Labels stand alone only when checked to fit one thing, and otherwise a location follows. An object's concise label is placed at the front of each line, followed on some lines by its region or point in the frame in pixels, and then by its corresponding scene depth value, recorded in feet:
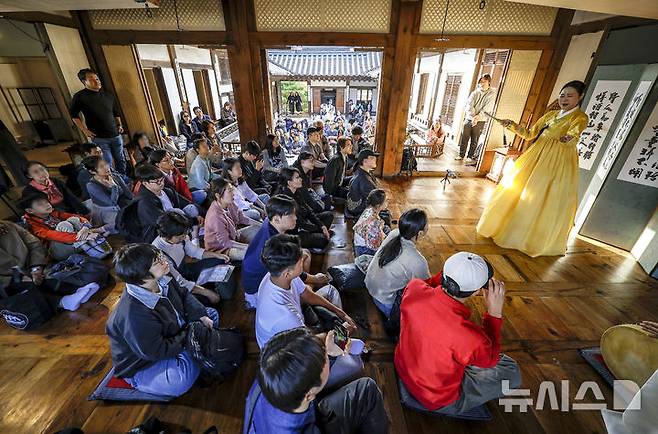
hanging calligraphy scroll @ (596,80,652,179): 12.02
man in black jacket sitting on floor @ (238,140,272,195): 15.73
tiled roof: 38.27
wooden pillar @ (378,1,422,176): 17.22
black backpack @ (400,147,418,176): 21.90
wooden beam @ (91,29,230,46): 17.46
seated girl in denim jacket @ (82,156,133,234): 11.78
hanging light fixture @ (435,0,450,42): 17.25
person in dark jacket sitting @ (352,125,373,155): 20.53
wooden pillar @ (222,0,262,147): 16.99
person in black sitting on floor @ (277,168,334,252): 11.89
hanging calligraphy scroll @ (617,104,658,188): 11.68
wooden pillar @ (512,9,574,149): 17.34
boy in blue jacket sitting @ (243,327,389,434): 3.64
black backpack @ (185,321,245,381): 6.69
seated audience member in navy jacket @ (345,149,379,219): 13.79
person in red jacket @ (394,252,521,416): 5.15
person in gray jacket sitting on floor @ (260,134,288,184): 18.37
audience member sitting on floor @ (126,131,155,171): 17.30
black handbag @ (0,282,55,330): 8.42
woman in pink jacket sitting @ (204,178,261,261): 10.37
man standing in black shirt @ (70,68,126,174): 15.75
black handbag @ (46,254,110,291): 9.73
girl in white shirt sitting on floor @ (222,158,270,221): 13.53
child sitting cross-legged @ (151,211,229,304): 8.10
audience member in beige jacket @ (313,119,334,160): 21.16
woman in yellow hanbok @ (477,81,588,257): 11.48
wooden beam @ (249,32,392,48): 17.61
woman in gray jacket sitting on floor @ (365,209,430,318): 7.63
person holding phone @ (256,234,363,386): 5.90
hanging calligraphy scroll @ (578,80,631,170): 13.21
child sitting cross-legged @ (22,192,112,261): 10.17
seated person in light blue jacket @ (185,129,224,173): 16.44
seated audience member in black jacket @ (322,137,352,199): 15.89
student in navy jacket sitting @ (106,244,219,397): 5.74
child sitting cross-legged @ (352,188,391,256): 10.28
